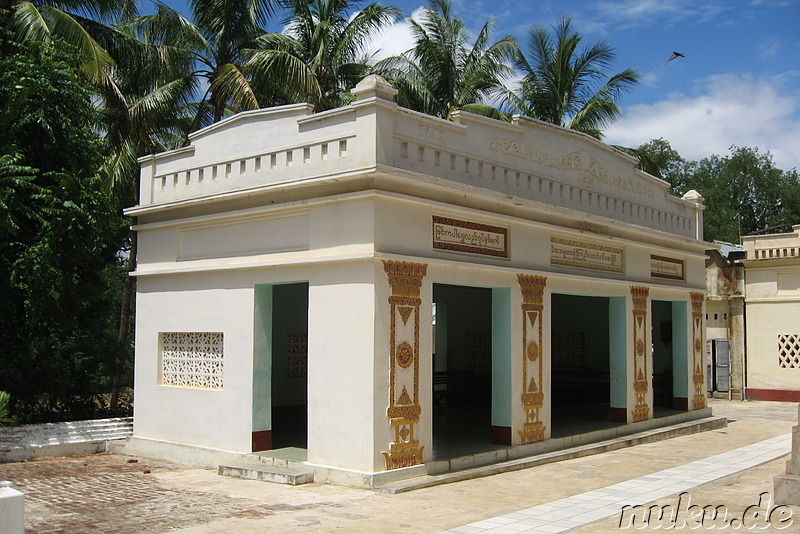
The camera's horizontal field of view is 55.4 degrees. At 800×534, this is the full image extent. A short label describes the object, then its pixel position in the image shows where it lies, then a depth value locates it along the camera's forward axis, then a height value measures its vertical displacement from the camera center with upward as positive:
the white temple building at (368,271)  9.02 +0.68
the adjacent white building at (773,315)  20.75 +0.13
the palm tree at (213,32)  17.67 +6.85
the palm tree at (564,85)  21.23 +6.61
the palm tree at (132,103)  16.07 +4.72
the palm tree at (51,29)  13.27 +5.25
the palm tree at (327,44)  19.05 +7.07
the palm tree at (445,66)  20.69 +6.99
